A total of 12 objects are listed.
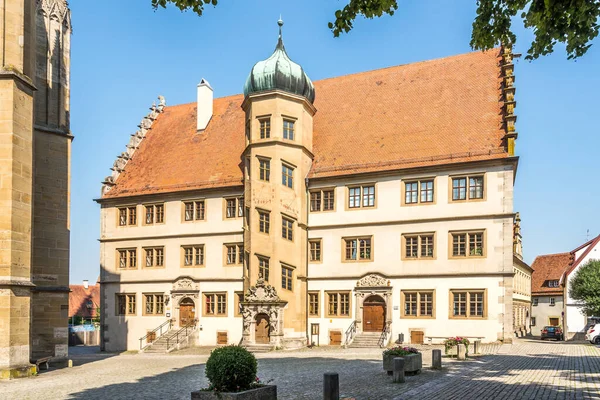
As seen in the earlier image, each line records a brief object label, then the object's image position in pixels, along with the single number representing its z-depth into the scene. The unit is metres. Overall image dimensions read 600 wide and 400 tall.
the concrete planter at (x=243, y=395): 10.95
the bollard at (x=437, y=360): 19.12
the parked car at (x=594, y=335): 35.28
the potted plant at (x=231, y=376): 11.16
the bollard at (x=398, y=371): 16.22
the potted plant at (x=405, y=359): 17.31
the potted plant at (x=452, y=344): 23.14
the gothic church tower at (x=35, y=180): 20.05
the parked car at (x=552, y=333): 42.75
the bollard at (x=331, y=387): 12.16
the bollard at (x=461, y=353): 22.88
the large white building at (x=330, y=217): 31.30
